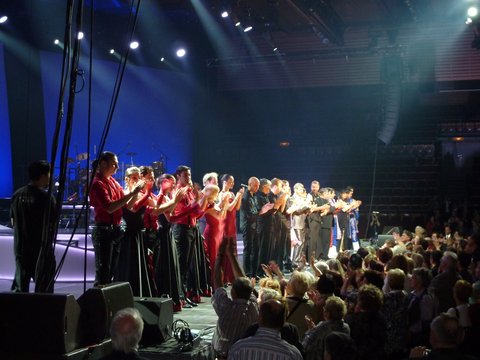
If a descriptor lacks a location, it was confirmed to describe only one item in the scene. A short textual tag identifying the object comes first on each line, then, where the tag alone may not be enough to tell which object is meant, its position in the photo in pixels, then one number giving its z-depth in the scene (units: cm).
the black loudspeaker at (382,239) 1329
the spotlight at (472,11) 1447
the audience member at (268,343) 336
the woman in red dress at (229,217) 858
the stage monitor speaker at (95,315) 359
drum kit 1471
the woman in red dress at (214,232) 835
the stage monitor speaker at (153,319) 489
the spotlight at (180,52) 1751
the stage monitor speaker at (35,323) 326
